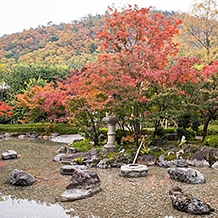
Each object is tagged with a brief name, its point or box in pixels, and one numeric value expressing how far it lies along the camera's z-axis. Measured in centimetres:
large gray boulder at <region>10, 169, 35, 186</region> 764
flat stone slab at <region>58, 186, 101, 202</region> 648
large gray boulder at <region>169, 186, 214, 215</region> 554
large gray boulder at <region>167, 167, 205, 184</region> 759
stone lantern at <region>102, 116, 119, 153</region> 1111
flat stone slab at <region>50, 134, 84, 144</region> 1815
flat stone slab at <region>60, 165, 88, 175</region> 878
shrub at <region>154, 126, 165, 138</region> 1213
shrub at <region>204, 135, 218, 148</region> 1088
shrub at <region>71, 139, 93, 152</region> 1214
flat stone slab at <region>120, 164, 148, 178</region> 836
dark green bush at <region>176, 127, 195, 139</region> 1173
